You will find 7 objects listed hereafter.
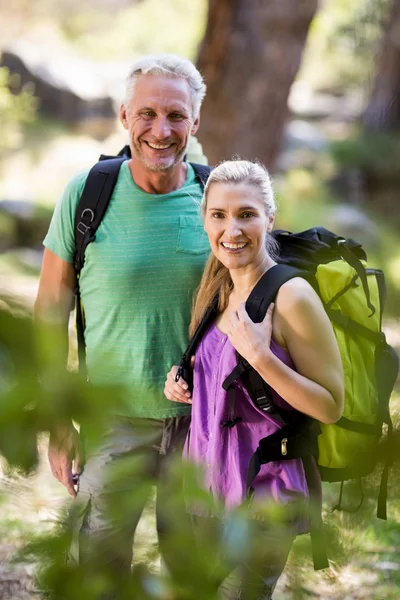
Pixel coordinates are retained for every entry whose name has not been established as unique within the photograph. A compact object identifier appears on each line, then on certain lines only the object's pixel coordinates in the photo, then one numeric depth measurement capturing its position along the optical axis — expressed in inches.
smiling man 92.2
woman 77.5
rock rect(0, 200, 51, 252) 380.8
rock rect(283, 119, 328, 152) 668.1
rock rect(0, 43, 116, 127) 653.9
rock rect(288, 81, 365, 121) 839.1
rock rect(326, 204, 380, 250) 467.2
